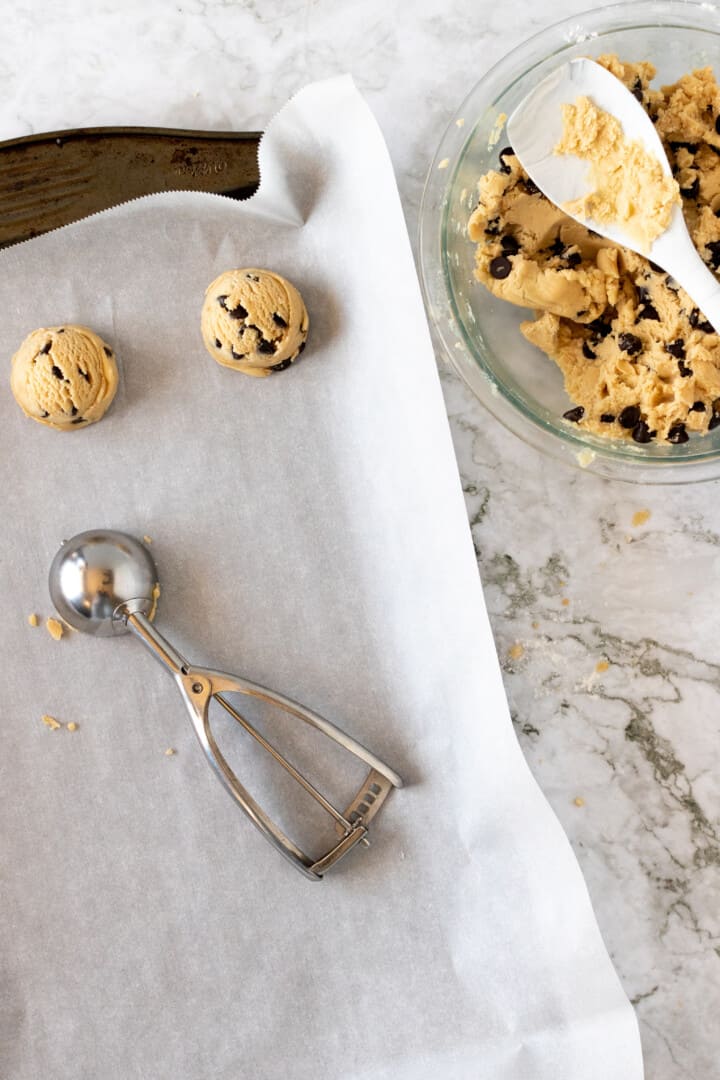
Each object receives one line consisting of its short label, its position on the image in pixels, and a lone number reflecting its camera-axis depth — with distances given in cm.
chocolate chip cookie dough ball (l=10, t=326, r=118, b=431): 96
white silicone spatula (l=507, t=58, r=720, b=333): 90
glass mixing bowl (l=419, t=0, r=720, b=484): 97
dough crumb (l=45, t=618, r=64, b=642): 101
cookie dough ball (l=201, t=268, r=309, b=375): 96
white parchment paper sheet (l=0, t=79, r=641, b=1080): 99
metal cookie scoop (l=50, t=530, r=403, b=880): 96
